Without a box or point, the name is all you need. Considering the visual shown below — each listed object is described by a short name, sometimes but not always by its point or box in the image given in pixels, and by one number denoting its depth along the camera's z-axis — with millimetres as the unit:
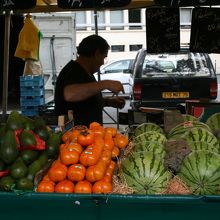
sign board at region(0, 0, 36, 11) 4003
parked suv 7346
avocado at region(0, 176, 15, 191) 1836
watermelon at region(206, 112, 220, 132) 2837
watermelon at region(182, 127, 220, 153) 2124
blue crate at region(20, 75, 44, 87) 8213
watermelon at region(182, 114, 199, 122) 2739
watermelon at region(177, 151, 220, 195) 1874
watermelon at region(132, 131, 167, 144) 2324
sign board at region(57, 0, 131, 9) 3973
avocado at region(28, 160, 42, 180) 1946
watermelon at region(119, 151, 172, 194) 1884
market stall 1715
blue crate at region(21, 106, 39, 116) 8046
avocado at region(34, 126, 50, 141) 2257
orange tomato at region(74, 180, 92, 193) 1828
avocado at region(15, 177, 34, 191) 1845
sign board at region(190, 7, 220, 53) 5211
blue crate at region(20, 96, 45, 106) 8450
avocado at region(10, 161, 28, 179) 1914
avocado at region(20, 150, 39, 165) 2052
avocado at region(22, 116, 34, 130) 2300
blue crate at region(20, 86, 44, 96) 8421
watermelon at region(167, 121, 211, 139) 2373
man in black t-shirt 3290
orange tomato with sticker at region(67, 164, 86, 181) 1890
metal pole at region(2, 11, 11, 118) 4908
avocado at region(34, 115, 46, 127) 2344
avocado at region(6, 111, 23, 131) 2245
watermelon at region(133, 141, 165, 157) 2127
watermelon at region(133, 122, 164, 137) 2603
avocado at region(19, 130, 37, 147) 2072
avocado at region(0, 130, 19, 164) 1990
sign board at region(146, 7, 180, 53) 5428
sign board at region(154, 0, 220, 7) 4086
